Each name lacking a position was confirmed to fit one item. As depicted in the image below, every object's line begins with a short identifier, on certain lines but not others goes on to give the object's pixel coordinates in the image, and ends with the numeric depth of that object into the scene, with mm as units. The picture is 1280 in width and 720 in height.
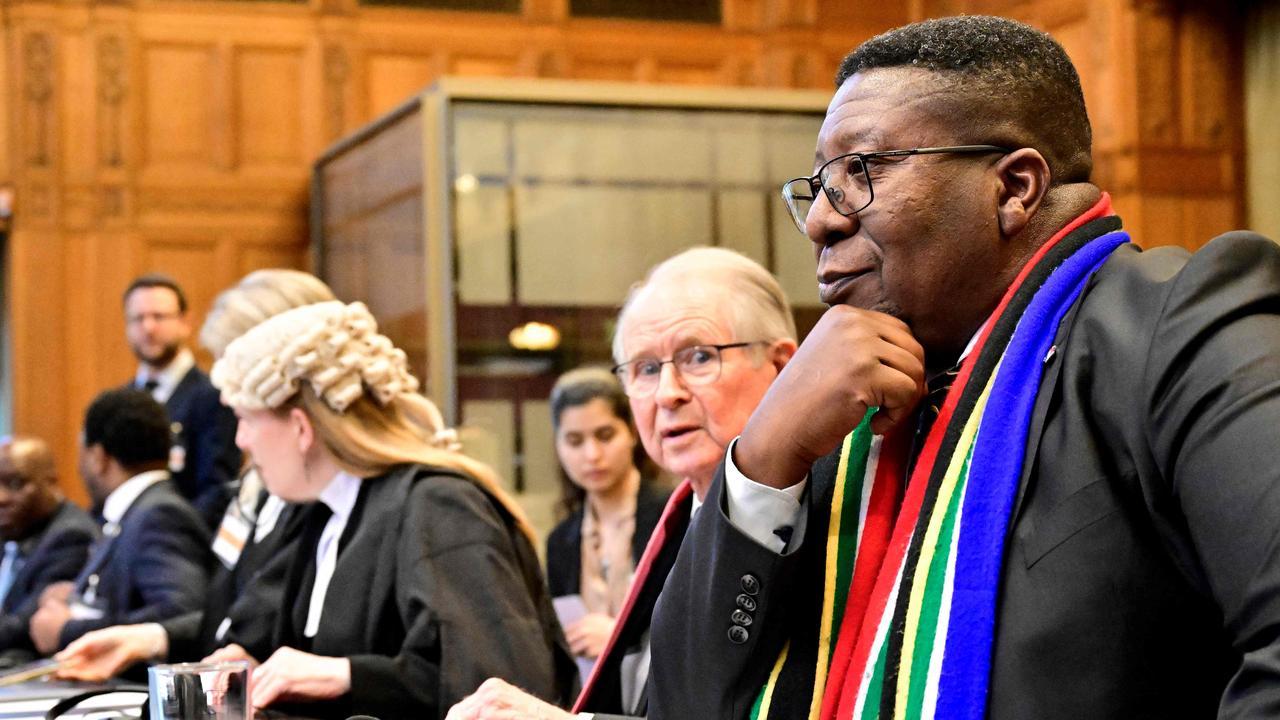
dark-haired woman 4684
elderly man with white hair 2361
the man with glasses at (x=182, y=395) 5797
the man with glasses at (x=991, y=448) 1195
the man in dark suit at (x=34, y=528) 5188
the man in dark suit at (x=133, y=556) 3951
